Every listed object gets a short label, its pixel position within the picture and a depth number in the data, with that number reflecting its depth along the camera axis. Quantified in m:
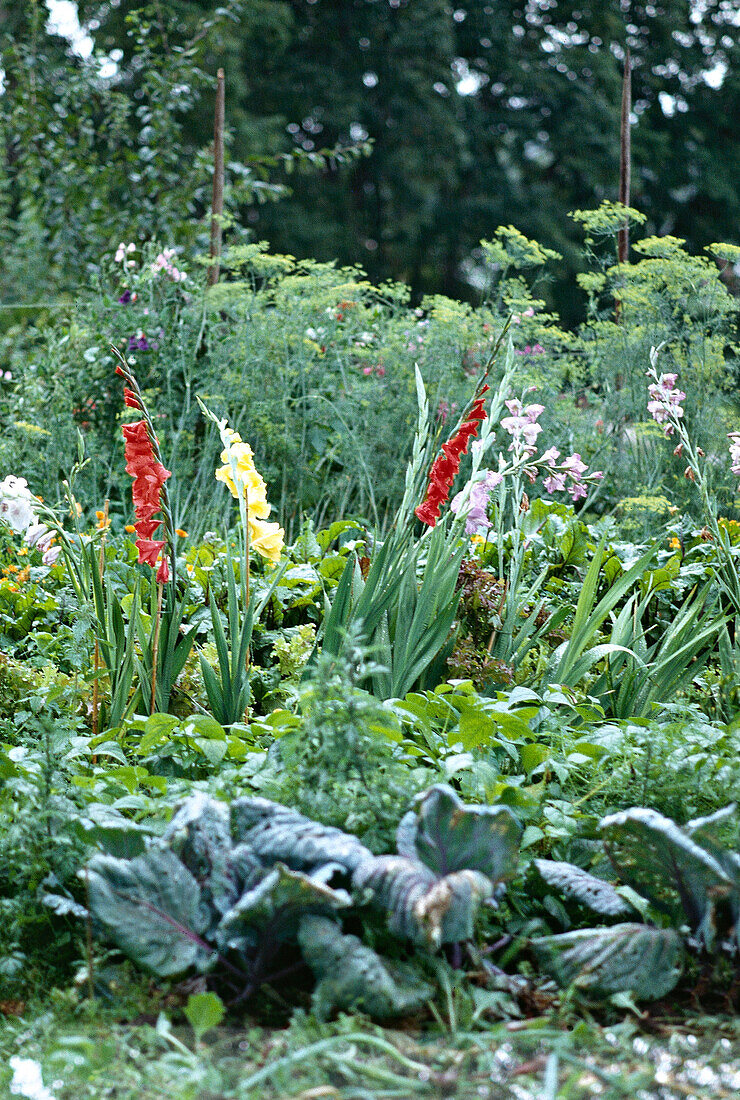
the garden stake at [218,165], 11.70
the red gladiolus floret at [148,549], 4.13
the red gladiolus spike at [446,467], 4.45
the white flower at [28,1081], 2.45
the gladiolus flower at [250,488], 4.48
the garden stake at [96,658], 4.48
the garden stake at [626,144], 11.80
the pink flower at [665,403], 5.96
